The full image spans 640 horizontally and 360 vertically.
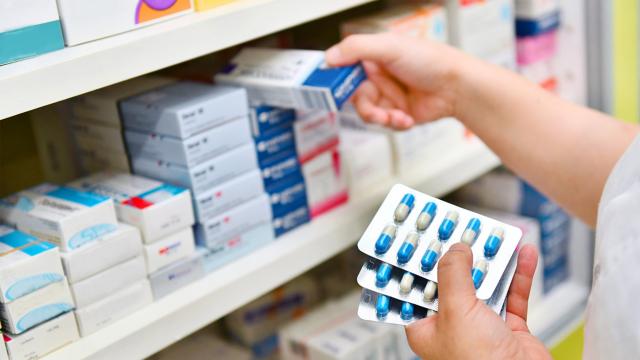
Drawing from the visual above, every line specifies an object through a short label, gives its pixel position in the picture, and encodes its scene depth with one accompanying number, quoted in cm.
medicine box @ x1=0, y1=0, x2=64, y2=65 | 74
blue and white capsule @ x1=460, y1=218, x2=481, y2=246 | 75
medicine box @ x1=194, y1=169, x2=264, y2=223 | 93
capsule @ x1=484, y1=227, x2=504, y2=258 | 74
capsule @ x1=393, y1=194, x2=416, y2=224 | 76
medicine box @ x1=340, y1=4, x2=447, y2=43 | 114
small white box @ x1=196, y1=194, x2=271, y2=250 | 94
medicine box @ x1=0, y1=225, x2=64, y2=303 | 76
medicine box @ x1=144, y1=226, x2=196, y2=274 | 89
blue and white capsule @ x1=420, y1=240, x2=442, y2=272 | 73
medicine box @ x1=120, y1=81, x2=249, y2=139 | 90
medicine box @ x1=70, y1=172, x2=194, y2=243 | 87
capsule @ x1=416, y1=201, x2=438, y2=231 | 76
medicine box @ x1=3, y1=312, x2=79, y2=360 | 78
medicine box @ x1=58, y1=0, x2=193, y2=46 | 78
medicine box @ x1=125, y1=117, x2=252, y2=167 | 91
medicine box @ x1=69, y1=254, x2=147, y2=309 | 83
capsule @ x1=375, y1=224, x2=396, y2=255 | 74
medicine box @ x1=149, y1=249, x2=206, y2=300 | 90
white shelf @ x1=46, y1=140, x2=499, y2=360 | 84
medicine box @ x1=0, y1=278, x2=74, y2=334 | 77
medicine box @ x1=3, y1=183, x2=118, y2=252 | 81
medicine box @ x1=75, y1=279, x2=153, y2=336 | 83
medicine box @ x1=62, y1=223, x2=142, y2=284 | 81
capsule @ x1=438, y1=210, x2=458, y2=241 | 75
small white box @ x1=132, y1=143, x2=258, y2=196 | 92
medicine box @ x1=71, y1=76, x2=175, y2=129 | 97
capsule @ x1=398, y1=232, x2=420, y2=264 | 73
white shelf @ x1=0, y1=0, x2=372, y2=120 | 71
